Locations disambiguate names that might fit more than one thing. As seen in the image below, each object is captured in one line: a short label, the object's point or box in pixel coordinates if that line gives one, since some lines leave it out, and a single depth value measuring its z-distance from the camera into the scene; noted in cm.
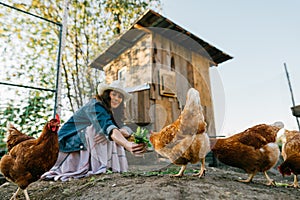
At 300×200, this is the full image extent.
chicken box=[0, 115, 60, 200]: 177
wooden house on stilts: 247
